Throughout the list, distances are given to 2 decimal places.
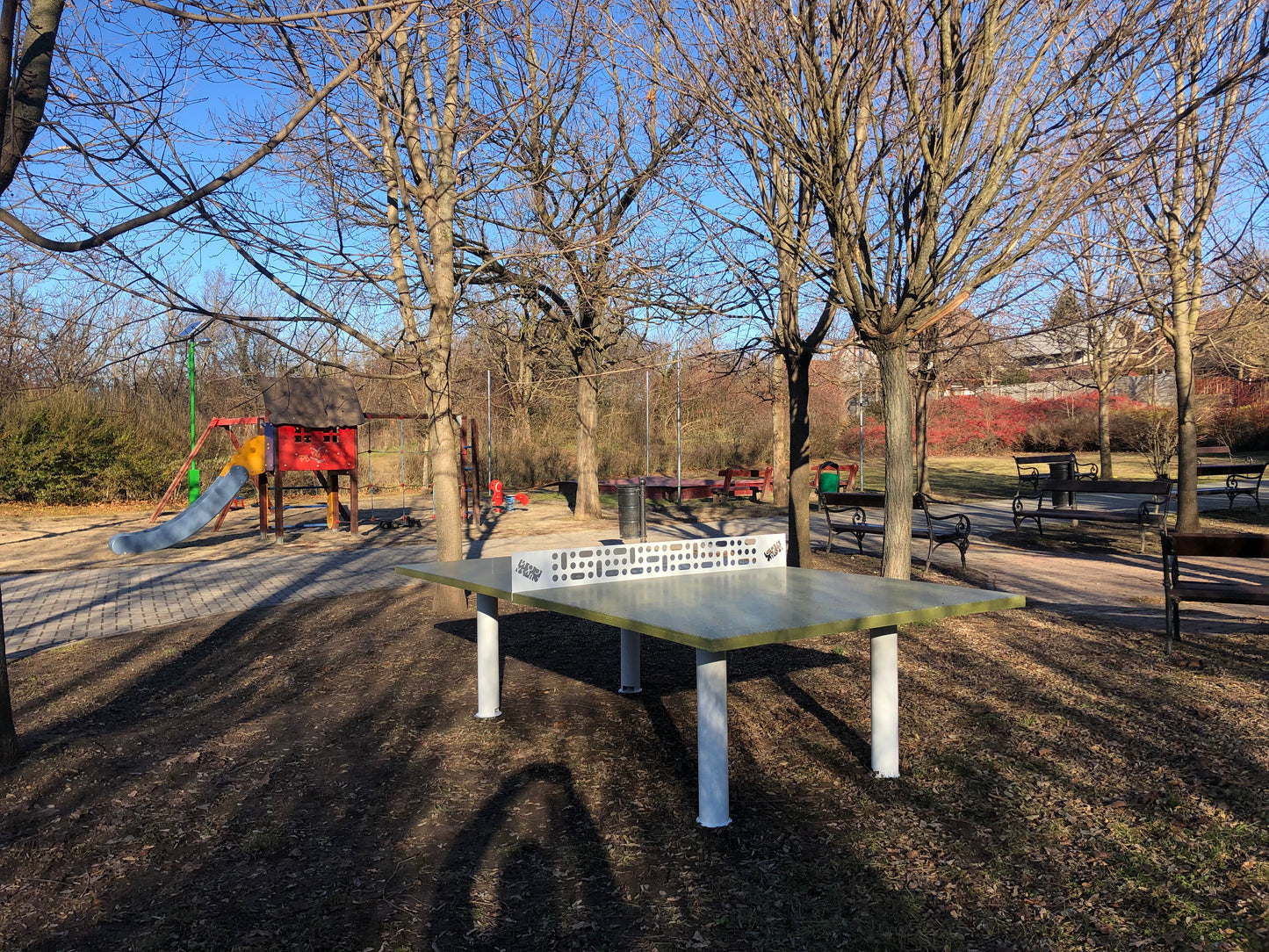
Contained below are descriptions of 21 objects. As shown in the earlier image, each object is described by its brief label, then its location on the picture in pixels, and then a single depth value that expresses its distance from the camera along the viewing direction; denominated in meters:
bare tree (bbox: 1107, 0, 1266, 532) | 7.20
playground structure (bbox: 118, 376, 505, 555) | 15.52
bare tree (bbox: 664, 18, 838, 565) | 6.86
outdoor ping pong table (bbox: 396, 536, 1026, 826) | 3.76
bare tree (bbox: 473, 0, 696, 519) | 8.09
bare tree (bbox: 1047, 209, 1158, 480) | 13.92
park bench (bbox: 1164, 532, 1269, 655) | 6.32
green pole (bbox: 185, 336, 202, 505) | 20.53
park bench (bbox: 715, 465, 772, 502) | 21.30
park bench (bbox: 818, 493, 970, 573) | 10.27
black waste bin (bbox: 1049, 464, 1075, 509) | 17.28
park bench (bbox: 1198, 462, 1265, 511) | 16.95
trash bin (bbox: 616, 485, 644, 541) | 14.20
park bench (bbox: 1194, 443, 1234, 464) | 20.17
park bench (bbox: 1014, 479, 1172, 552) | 12.37
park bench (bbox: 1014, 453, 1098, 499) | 17.62
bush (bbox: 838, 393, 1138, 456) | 40.94
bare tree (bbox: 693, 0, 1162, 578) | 6.40
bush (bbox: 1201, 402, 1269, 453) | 35.78
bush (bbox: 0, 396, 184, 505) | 21.42
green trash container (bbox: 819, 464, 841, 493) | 19.67
